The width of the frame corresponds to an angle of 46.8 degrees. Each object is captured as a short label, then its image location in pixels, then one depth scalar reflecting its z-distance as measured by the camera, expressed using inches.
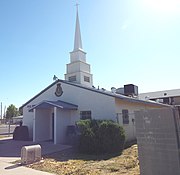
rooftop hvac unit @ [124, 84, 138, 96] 935.8
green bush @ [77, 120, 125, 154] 456.4
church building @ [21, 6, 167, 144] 635.5
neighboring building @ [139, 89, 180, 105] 1596.9
